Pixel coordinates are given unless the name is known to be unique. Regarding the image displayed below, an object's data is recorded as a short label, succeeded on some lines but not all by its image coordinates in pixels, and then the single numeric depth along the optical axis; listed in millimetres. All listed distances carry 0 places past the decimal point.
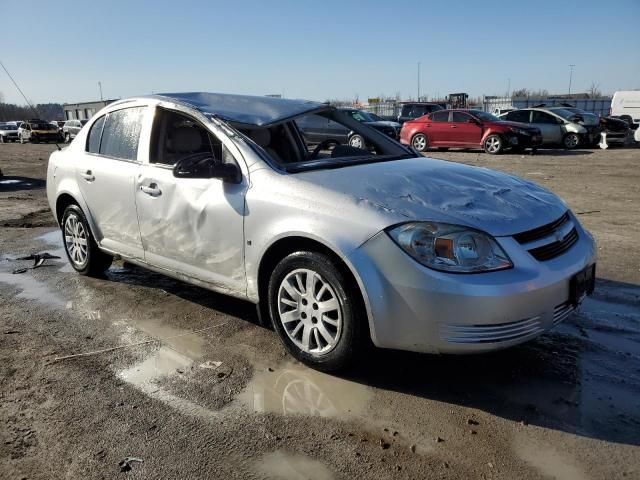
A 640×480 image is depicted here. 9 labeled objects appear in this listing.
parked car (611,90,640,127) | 26016
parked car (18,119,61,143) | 36562
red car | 17344
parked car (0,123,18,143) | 40344
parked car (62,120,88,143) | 33781
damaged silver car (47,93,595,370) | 2791
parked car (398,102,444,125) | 22542
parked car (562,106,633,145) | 19594
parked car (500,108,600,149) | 19047
